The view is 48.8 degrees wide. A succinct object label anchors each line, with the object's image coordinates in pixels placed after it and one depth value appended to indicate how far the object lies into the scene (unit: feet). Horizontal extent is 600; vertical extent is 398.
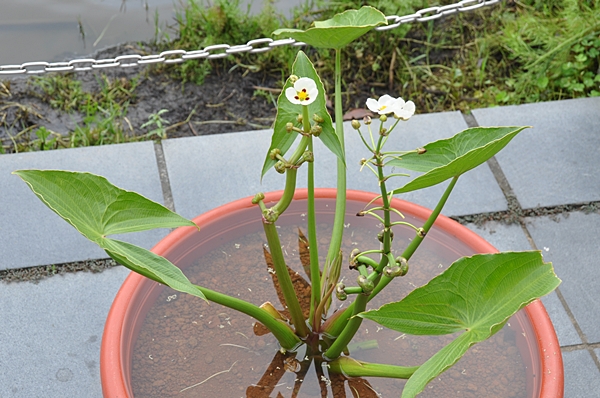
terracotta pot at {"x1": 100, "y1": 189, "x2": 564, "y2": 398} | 3.35
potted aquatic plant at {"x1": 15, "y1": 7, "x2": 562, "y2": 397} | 2.71
